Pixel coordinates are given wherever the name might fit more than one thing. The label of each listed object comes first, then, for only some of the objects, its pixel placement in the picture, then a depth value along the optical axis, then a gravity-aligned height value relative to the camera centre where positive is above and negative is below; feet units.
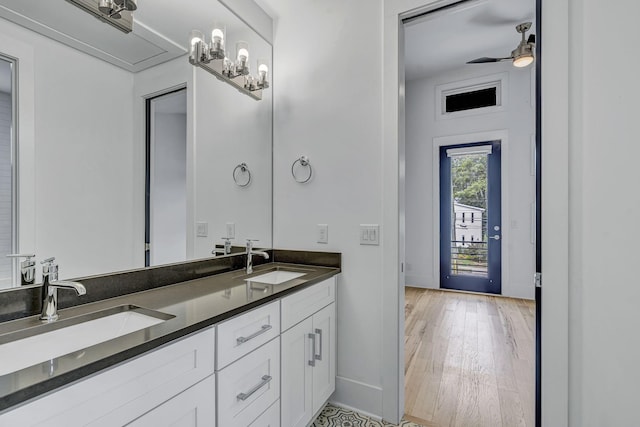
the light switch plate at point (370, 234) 6.04 -0.39
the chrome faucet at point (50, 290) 3.24 -0.80
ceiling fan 9.66 +5.24
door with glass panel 14.19 -0.15
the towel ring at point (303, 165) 6.79 +1.12
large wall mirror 3.58 +1.17
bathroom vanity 2.29 -1.43
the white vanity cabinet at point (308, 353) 4.73 -2.40
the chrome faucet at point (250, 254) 6.22 -0.81
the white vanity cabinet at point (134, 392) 2.18 -1.48
